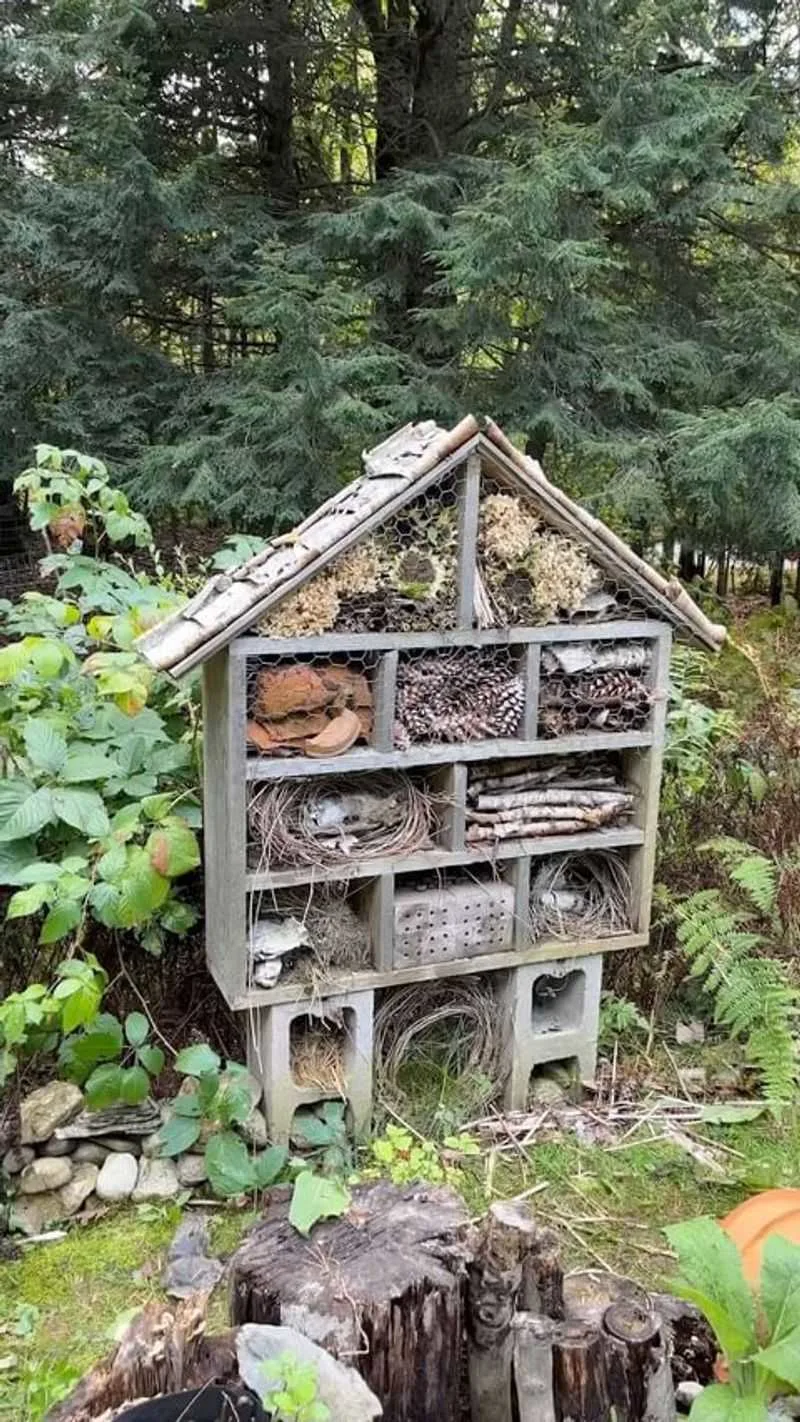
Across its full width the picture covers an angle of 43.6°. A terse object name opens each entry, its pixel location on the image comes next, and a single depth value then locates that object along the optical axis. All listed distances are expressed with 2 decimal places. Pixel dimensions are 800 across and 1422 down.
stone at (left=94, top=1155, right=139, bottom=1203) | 2.47
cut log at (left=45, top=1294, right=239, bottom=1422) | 1.24
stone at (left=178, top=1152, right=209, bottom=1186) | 2.50
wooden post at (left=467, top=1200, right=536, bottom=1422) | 1.47
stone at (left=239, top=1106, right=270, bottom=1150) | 2.59
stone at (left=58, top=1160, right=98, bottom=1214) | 2.44
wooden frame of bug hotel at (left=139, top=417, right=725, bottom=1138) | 2.37
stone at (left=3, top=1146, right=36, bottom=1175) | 2.43
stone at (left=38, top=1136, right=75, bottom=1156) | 2.50
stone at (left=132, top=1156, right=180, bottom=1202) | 2.48
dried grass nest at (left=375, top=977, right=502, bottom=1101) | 2.81
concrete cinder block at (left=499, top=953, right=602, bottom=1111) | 2.83
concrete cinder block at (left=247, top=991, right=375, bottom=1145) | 2.58
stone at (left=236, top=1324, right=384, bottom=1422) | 1.24
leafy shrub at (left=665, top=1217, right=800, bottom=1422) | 1.27
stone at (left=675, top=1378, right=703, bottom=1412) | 1.56
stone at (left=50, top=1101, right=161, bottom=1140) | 2.51
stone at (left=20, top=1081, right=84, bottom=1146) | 2.47
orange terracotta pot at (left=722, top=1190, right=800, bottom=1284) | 1.77
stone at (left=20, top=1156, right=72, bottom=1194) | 2.44
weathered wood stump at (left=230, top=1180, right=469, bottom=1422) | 1.42
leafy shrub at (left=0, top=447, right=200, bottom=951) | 2.34
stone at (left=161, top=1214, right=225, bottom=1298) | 2.19
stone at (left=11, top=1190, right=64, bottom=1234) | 2.38
